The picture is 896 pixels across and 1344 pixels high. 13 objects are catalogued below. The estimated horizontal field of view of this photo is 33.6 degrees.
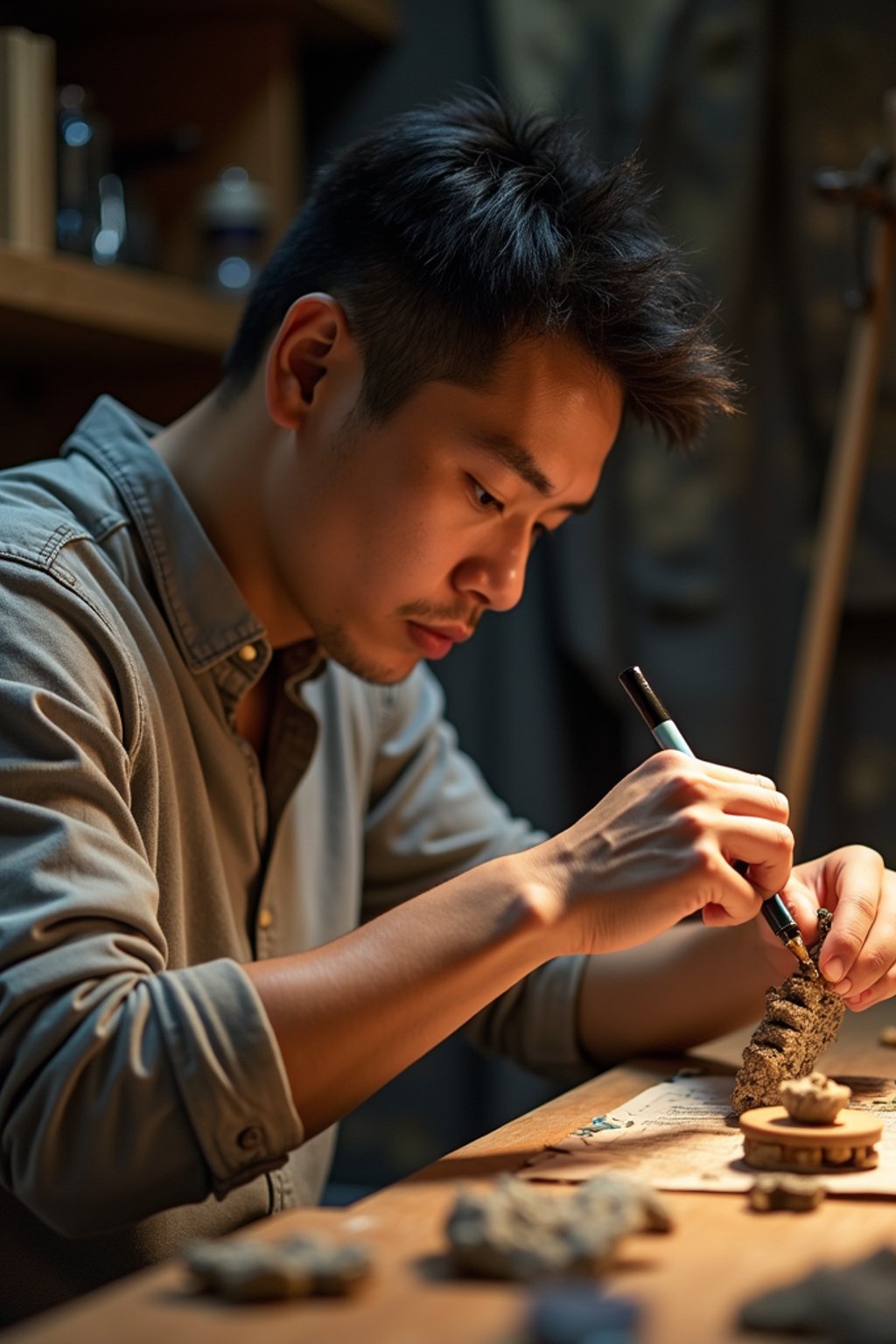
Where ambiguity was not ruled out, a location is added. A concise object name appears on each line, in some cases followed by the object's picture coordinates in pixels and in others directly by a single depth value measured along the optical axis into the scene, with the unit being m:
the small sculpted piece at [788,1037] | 1.10
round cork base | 0.93
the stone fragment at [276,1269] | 0.67
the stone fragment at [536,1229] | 0.70
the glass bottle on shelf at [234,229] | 2.29
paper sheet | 0.92
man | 0.94
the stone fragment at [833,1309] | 0.62
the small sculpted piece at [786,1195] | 0.84
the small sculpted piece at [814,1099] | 0.94
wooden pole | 1.88
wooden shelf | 1.83
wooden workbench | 0.64
